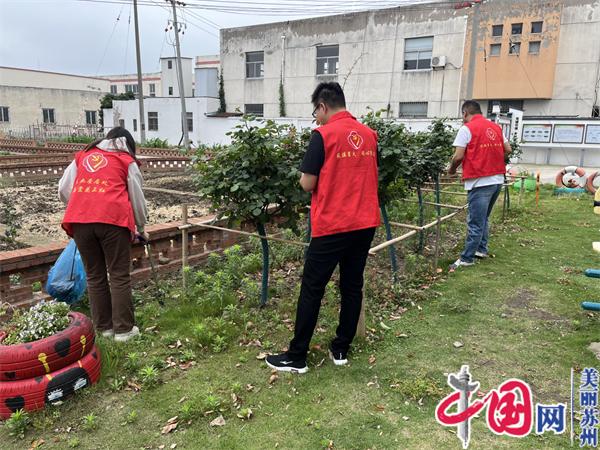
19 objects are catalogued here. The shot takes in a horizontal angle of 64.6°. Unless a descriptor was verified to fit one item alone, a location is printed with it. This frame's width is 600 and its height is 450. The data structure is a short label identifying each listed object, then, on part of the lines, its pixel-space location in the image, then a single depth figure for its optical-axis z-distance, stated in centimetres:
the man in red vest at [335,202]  295
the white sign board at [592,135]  1913
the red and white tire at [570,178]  1223
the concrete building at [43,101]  4156
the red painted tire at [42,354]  278
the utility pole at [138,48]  2511
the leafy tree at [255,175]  385
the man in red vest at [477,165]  537
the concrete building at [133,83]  5997
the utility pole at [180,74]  2608
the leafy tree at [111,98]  3644
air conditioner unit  2402
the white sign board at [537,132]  1995
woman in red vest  351
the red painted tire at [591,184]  1164
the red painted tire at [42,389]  280
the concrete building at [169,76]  3925
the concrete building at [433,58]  2183
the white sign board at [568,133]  1941
